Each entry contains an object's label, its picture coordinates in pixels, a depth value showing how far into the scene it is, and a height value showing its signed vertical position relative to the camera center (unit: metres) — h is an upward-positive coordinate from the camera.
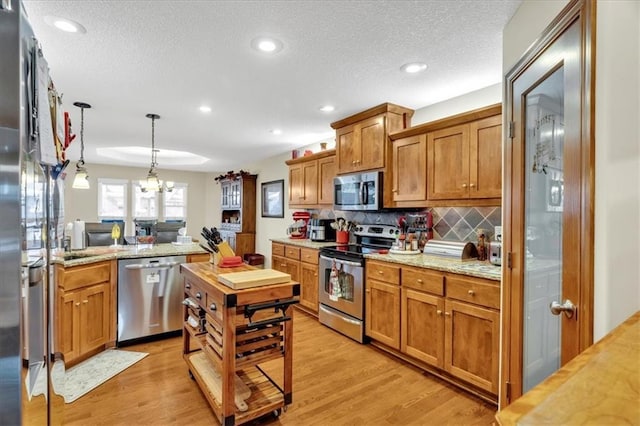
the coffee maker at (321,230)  4.45 -0.27
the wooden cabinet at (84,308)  2.52 -0.83
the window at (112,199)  7.34 +0.28
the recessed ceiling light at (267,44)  2.07 +1.12
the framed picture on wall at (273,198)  5.92 +0.25
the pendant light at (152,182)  3.80 +0.36
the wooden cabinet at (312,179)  4.29 +0.47
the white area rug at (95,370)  2.27 -1.28
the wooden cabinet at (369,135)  3.32 +0.86
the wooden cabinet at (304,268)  3.88 -0.75
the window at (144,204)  7.70 +0.17
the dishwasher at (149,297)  3.01 -0.86
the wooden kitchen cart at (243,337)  1.77 -0.76
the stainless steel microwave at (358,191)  3.36 +0.23
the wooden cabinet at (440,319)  2.14 -0.84
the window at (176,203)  8.10 +0.21
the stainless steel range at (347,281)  3.14 -0.74
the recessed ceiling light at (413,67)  2.42 +1.13
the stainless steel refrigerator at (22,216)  0.74 -0.01
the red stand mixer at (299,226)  4.93 -0.24
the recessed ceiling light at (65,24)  1.84 +1.12
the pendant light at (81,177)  3.44 +0.37
